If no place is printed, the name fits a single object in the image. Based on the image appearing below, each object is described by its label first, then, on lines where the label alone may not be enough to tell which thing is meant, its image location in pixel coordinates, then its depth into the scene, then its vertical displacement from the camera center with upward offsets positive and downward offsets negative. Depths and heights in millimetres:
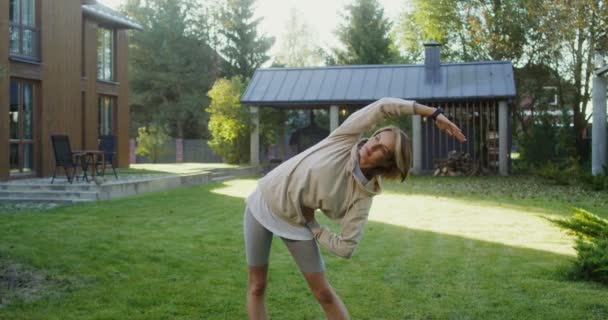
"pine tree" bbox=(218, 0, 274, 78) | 39062 +6339
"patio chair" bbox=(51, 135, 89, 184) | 13578 +23
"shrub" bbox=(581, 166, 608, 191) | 14078 -558
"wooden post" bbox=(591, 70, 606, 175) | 16094 +689
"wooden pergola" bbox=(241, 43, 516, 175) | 20750 +1915
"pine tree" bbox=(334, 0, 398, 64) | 34875 +6145
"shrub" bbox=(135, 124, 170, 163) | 28719 +428
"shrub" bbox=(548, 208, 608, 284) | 5539 -773
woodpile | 21062 -382
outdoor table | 13852 -122
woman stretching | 3217 -175
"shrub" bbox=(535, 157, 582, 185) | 16016 -479
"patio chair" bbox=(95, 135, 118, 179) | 17219 +281
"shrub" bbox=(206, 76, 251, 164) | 23797 +1120
